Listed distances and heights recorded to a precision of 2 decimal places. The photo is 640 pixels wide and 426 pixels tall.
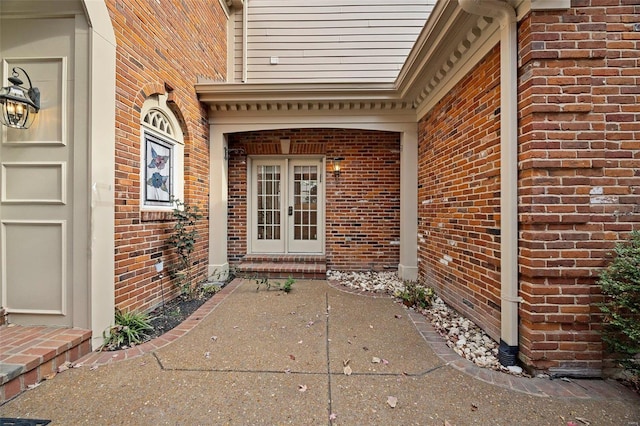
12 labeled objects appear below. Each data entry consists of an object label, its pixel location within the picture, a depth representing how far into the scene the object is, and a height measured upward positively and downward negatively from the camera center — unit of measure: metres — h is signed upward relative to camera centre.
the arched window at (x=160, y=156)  3.06 +0.75
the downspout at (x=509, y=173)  2.13 +0.34
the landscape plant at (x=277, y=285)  3.90 -1.12
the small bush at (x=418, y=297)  3.38 -1.10
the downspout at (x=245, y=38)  5.21 +3.53
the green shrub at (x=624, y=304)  1.76 -0.64
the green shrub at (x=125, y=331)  2.35 -1.11
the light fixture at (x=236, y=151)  5.09 +1.23
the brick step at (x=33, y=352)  1.72 -1.01
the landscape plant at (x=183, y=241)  3.41 -0.36
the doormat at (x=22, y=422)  1.52 -1.22
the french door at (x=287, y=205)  5.29 +0.18
